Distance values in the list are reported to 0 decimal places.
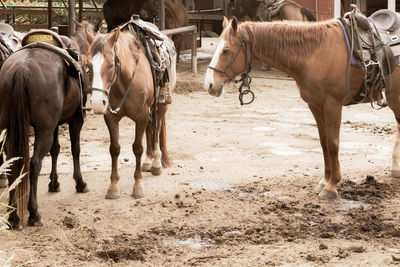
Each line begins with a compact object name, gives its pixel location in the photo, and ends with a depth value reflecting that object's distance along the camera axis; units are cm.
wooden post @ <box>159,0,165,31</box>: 1366
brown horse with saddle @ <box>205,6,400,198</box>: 620
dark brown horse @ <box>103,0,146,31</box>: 1683
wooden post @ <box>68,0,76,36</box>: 1028
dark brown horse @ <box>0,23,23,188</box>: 688
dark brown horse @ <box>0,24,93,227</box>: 538
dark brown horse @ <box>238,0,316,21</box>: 1562
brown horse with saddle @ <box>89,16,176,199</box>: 578
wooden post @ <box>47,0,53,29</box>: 1118
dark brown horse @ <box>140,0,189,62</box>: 1590
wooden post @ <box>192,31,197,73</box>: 1548
